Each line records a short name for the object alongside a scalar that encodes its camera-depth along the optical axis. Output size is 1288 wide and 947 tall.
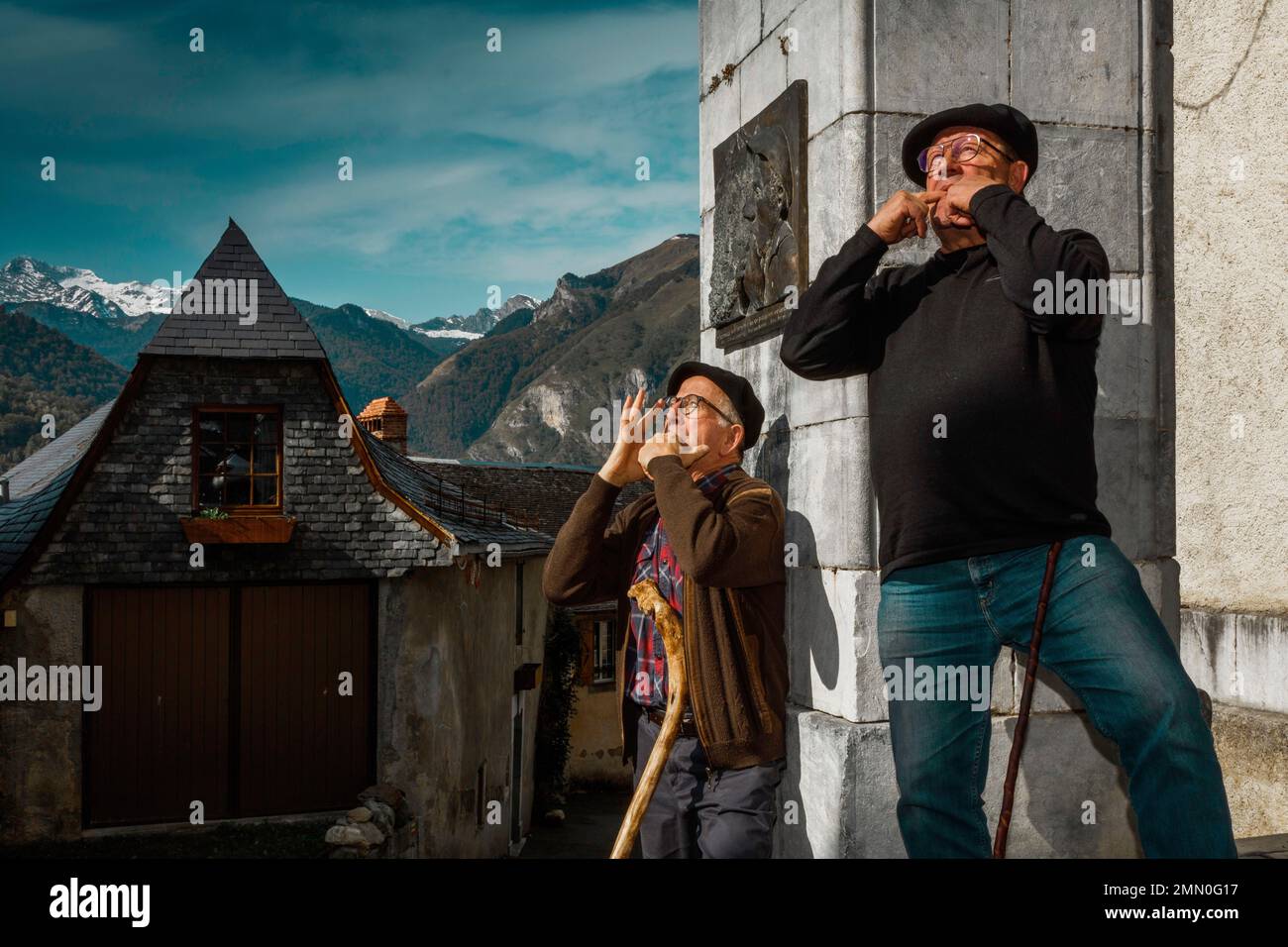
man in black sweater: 2.55
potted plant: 15.59
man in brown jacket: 2.97
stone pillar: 3.01
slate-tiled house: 15.37
